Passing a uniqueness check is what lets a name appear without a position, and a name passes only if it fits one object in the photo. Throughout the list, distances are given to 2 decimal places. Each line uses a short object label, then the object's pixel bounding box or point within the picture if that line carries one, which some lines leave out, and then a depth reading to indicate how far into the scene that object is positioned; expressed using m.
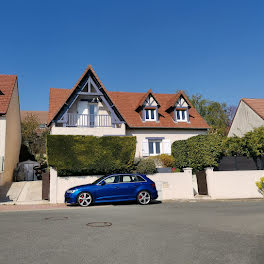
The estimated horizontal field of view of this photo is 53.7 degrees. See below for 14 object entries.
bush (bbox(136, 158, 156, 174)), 16.20
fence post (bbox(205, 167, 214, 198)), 16.53
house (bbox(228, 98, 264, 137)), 25.71
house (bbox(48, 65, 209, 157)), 19.92
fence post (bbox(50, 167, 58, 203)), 14.68
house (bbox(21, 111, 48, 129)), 52.73
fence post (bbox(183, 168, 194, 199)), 16.39
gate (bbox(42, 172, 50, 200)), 15.35
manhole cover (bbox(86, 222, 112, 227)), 7.47
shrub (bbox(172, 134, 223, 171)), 16.86
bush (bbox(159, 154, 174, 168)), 20.26
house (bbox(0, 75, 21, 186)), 18.33
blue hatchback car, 12.59
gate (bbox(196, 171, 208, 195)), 17.04
